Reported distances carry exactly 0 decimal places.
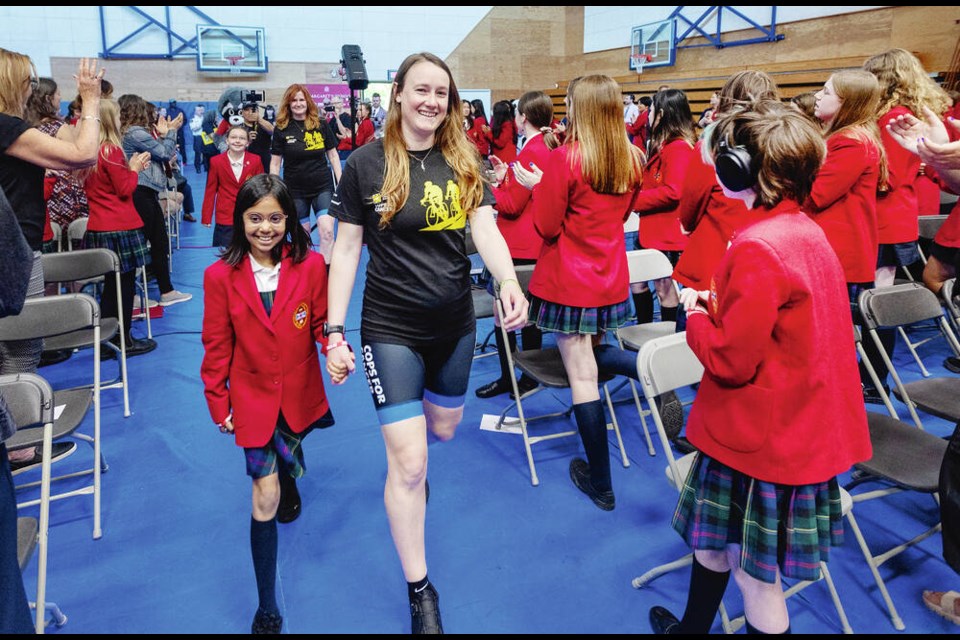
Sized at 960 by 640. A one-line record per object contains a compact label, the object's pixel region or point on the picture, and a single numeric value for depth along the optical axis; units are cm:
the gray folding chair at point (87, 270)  353
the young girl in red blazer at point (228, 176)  503
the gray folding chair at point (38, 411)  189
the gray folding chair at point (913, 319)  260
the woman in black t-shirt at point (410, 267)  195
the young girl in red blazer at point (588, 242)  250
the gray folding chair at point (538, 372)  295
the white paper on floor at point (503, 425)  346
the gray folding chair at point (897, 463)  209
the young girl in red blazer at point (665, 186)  349
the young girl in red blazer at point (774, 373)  141
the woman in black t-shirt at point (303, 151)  563
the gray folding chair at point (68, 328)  262
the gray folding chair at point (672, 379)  203
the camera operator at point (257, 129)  670
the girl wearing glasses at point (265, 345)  200
